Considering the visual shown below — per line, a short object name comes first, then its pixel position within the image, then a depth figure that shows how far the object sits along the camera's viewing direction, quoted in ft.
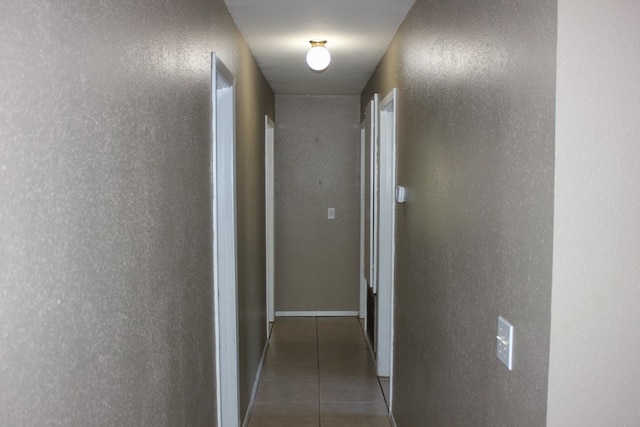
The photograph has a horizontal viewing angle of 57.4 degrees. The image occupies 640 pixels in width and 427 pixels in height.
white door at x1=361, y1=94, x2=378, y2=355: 14.82
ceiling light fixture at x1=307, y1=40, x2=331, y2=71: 11.78
